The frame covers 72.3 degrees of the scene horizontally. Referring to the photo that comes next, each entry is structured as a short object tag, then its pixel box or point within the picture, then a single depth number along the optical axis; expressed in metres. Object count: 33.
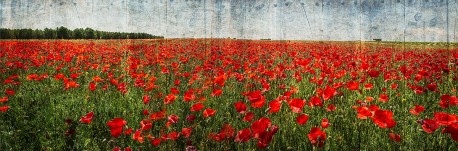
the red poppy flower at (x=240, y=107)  2.16
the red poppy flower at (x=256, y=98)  2.08
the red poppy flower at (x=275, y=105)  1.98
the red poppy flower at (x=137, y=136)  2.04
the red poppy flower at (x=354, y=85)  2.75
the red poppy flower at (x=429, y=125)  1.72
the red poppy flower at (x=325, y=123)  1.97
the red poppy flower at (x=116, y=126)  1.92
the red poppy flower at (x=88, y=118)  2.17
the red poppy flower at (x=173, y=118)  2.16
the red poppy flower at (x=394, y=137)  2.02
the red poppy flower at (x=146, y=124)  2.03
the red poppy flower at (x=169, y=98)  2.58
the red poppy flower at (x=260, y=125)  1.62
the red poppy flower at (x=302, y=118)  1.85
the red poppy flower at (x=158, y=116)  2.24
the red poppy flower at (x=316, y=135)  1.73
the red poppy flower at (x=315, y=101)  2.29
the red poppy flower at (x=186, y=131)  2.12
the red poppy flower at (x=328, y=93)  2.42
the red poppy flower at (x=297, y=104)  2.03
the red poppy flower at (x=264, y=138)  1.65
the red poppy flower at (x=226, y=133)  1.92
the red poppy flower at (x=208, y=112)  2.19
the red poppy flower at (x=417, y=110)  2.22
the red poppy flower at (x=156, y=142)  1.97
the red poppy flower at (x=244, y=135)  1.72
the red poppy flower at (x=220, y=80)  3.11
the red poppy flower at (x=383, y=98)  2.63
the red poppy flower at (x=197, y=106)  2.30
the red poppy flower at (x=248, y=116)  2.04
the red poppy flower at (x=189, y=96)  2.64
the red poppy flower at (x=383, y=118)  1.74
